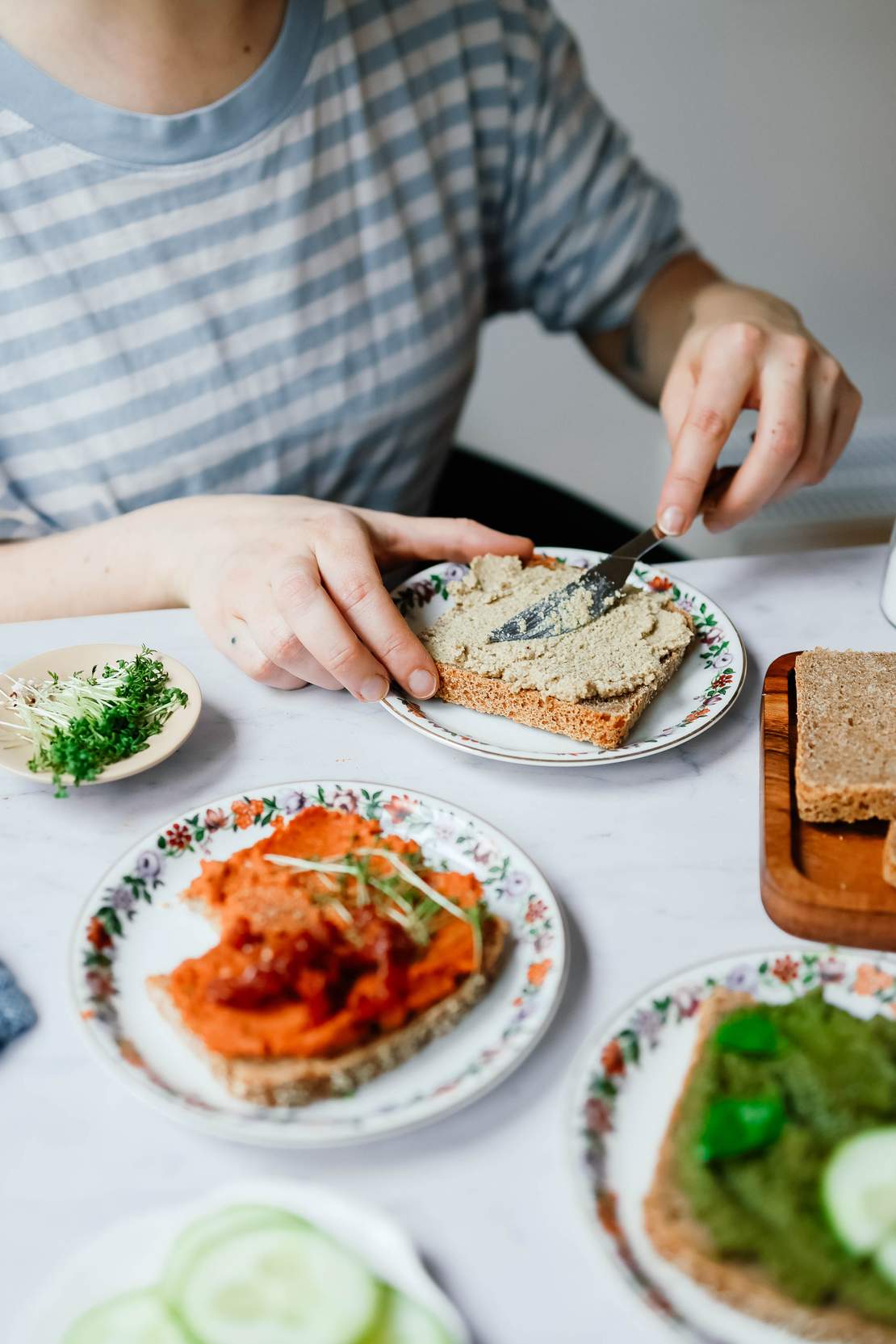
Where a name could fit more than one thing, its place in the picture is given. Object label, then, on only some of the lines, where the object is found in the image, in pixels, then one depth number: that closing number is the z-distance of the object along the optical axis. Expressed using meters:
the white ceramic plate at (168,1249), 0.55
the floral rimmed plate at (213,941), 0.60
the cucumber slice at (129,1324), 0.54
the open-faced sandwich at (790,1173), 0.54
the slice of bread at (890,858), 0.67
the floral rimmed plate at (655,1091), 0.55
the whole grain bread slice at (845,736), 0.70
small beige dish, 0.74
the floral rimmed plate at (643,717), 0.75
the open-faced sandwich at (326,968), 0.61
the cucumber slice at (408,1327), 0.54
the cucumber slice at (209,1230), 0.55
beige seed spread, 0.78
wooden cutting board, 0.66
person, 0.85
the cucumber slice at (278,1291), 0.54
